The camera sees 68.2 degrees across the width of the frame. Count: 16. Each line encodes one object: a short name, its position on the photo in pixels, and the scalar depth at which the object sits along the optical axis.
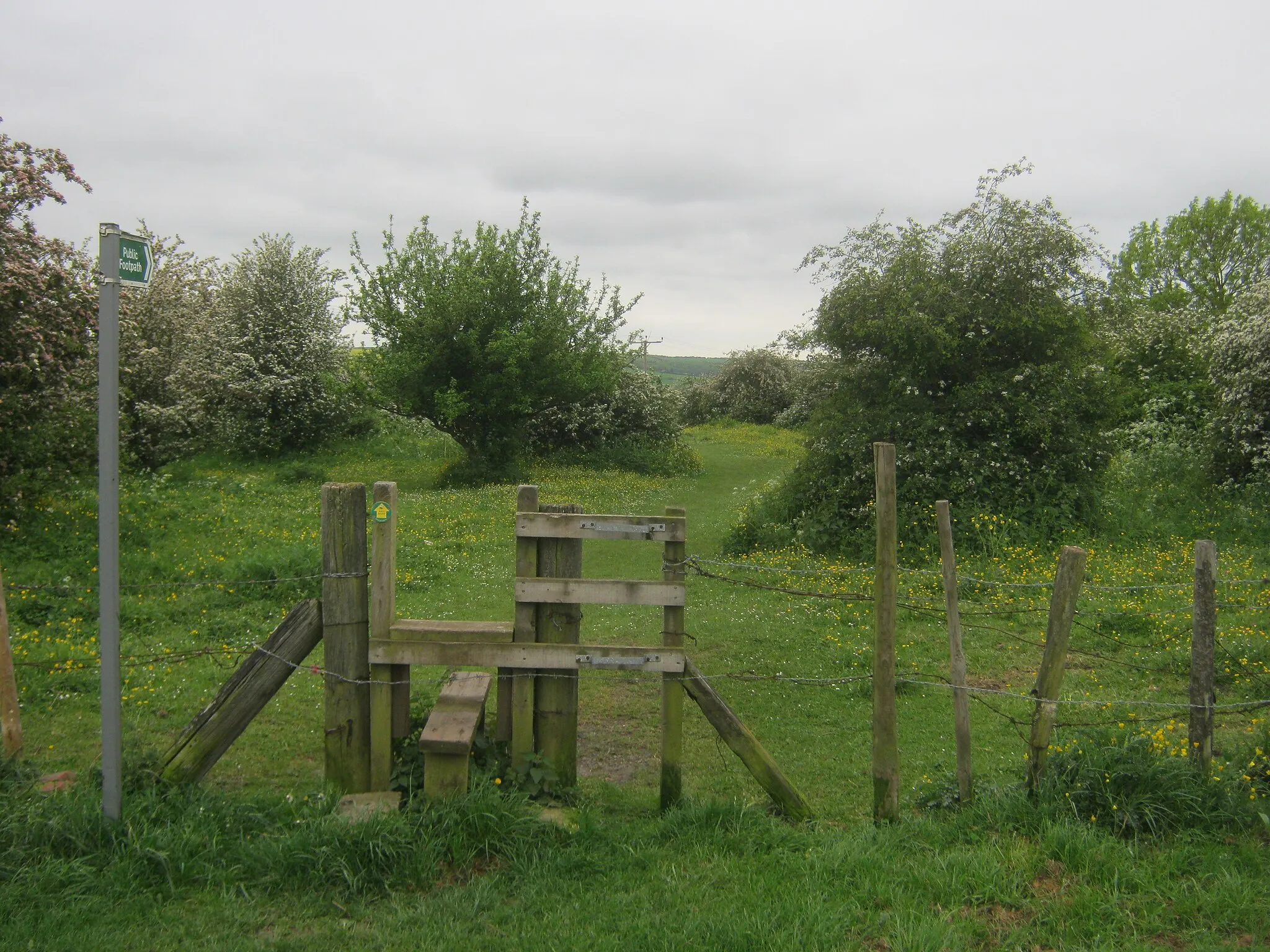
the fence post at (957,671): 5.45
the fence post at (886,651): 5.36
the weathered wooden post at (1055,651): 5.24
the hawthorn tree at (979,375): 14.40
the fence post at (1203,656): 5.31
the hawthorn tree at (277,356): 25.83
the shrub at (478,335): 23.23
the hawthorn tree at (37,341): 12.48
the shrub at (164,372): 24.70
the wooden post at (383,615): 5.47
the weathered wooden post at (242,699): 5.28
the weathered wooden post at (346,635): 5.44
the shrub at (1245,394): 15.77
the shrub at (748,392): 45.78
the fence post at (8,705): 5.46
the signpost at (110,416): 4.57
